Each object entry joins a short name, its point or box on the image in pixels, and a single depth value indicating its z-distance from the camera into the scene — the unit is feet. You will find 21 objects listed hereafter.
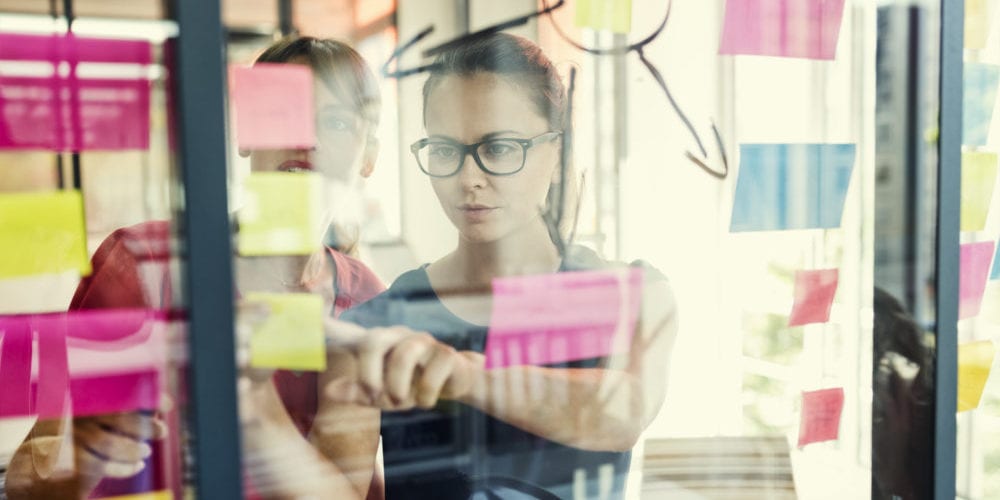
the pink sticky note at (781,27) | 4.81
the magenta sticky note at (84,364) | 3.73
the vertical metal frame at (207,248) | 3.14
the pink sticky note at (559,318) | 4.84
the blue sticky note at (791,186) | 4.93
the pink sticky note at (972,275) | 5.27
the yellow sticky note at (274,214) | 3.57
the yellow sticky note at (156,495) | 3.65
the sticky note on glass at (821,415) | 5.52
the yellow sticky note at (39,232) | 3.22
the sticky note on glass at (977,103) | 5.29
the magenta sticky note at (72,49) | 3.47
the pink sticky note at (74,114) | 3.48
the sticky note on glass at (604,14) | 4.61
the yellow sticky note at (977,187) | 5.16
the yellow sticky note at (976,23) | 5.26
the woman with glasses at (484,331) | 4.70
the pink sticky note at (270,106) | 3.59
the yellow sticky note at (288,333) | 3.71
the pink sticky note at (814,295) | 5.44
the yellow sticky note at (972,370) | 5.27
